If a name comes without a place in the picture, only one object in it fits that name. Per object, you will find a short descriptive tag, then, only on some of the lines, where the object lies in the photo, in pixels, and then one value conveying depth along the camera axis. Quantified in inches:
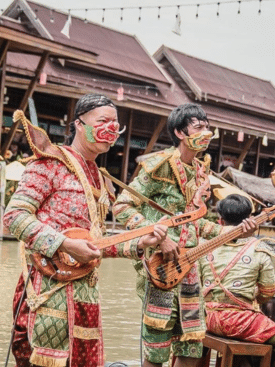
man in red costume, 120.6
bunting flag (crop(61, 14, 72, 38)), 623.5
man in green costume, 163.3
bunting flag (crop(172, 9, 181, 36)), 567.3
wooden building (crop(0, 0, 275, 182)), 678.5
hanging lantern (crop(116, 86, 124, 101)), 739.4
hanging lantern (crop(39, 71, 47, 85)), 663.6
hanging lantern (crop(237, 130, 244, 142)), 900.0
